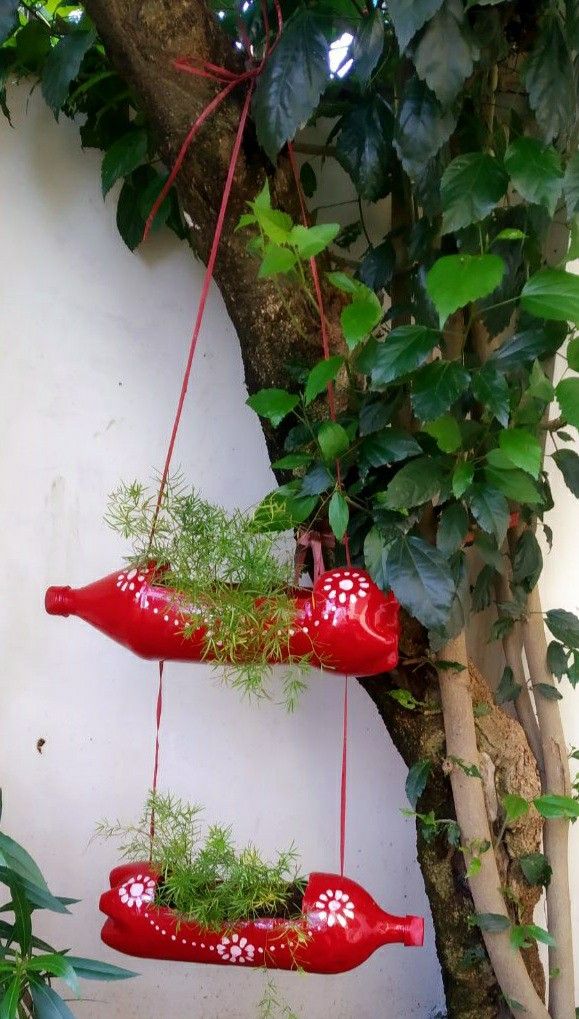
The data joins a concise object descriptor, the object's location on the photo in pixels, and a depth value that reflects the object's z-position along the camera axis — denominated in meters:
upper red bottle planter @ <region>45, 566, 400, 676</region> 0.91
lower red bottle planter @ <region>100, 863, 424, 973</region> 0.93
